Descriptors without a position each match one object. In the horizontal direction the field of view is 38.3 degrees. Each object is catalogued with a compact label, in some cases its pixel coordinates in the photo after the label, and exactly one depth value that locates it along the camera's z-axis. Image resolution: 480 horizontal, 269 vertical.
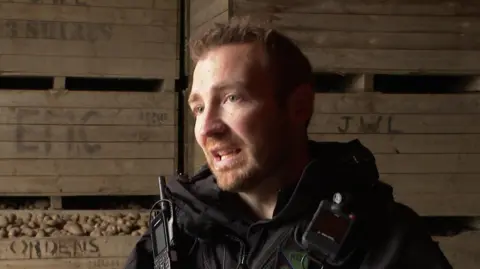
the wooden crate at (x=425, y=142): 3.26
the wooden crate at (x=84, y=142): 3.62
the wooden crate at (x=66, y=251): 3.27
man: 1.57
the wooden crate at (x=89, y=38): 3.62
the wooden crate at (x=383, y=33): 3.16
